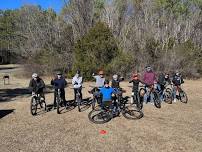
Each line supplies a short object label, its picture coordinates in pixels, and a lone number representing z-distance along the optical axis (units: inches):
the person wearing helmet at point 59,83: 244.9
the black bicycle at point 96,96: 222.5
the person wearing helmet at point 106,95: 215.7
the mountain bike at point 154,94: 266.1
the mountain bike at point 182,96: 295.8
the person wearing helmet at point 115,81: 252.1
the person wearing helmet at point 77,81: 255.2
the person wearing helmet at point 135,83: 262.6
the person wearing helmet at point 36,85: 238.8
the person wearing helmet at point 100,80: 255.7
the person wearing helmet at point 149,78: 269.9
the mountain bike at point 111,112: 216.3
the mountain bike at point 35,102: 239.2
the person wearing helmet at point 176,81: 288.7
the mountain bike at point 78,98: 250.7
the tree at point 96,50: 493.3
